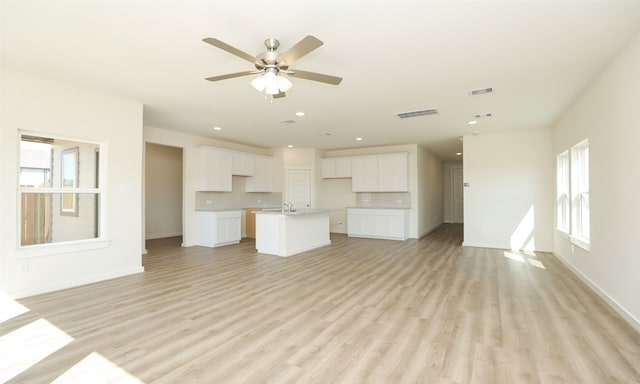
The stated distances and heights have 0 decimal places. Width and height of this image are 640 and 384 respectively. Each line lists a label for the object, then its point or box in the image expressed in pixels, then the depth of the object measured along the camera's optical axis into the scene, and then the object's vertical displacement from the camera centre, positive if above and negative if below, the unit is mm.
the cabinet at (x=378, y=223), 8055 -778
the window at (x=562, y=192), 5414 +40
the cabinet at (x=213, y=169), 7180 +586
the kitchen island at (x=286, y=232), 6043 -768
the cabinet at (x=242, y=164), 7922 +808
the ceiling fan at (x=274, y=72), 2596 +1125
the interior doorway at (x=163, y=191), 8438 +83
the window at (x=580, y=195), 4449 -11
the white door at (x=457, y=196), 12578 -73
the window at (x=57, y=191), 3762 +43
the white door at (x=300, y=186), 9305 +245
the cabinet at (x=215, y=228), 7125 -796
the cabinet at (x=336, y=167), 9125 +807
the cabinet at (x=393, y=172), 8242 +589
